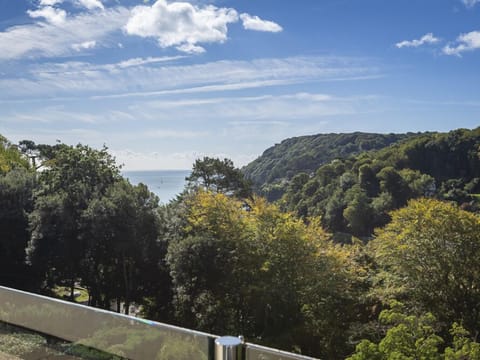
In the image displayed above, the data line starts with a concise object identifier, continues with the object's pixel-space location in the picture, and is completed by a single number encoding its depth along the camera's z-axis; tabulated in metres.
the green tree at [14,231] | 15.14
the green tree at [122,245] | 13.77
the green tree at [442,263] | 9.91
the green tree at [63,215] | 14.10
